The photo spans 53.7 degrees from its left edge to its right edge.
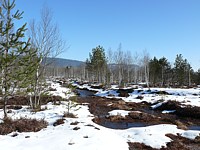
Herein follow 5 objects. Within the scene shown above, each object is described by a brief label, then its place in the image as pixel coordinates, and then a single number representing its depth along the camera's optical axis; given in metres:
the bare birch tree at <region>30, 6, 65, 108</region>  16.84
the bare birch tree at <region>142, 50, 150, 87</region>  52.06
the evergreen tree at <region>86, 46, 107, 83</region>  55.13
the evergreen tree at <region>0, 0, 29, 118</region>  10.38
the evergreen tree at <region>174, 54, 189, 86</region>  54.12
